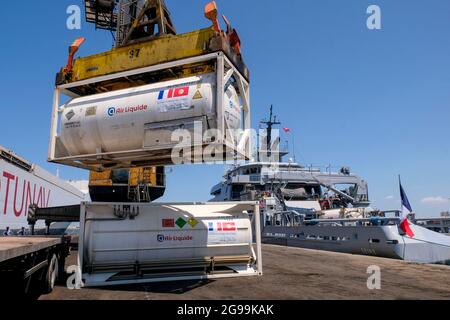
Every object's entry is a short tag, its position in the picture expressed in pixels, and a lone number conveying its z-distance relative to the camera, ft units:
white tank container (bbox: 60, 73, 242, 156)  21.49
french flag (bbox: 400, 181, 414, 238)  43.57
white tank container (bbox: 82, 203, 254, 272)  24.02
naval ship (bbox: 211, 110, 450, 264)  45.37
